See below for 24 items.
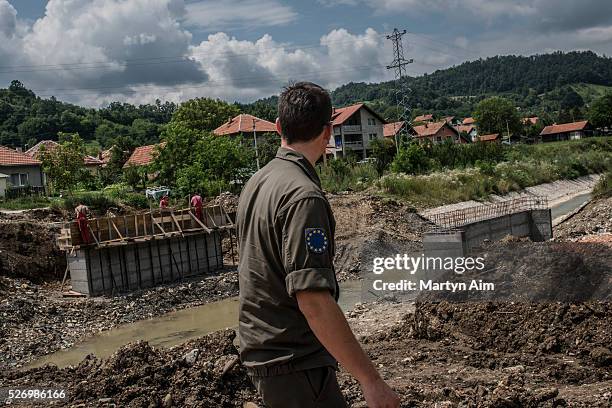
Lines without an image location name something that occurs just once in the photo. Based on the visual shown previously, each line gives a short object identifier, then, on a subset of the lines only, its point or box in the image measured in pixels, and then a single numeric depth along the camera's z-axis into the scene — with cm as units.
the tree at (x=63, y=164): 4194
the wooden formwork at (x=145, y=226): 2261
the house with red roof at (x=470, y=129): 12251
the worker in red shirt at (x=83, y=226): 2239
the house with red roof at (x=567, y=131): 10343
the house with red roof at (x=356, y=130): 6950
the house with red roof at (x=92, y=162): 5888
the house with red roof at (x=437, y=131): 8869
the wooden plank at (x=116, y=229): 2356
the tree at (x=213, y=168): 4034
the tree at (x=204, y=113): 7519
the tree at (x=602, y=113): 10194
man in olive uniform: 250
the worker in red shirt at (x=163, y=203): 2737
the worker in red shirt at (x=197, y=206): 2723
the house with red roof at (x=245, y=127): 6419
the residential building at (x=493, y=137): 9275
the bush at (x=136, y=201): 3834
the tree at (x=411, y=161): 4775
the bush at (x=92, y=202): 3350
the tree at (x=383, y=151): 5395
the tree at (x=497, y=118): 10119
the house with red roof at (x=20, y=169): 4434
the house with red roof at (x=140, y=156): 6116
